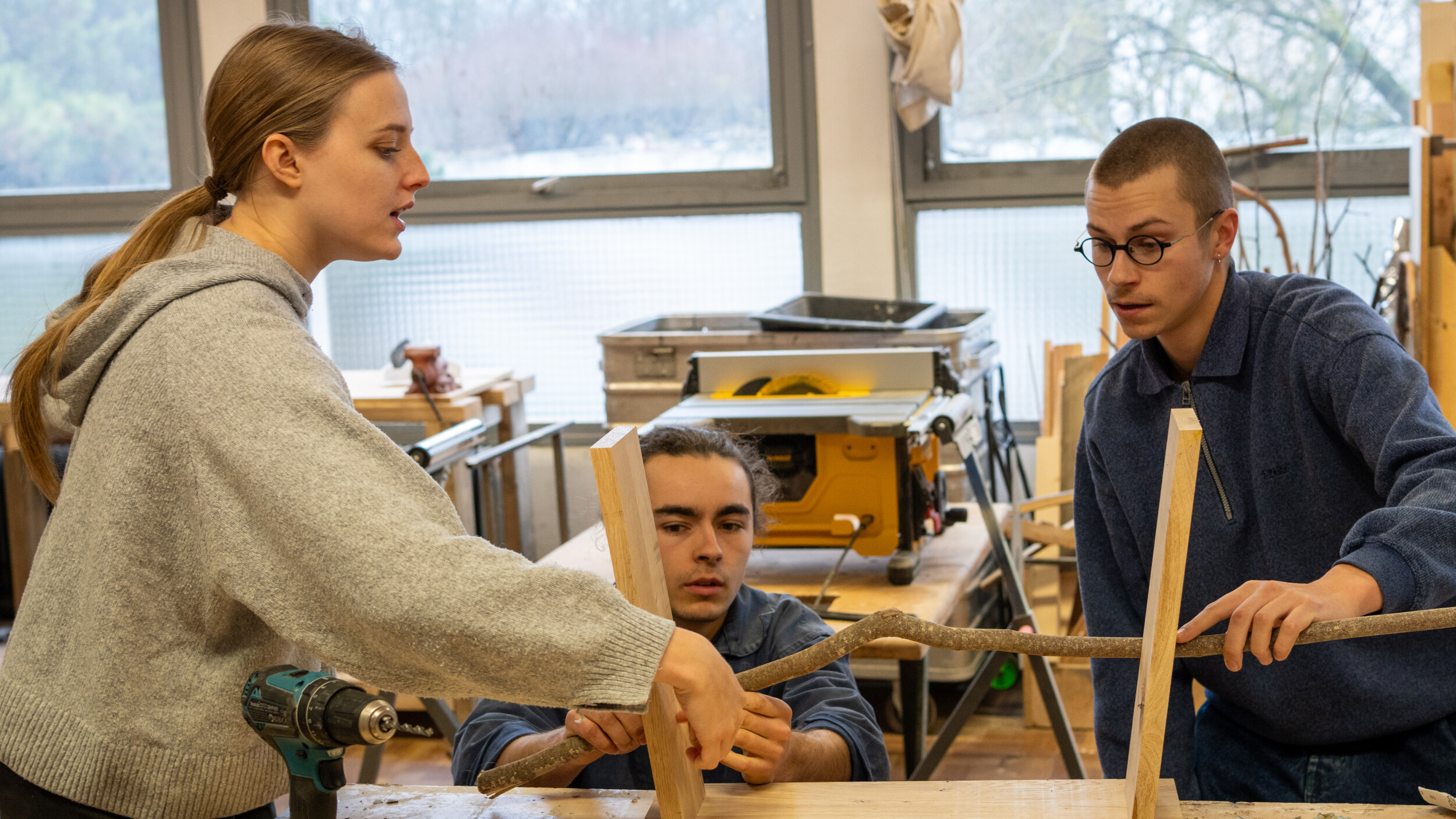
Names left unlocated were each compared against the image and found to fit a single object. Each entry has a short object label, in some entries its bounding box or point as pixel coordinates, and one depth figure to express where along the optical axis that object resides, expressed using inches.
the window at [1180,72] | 140.1
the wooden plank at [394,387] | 135.3
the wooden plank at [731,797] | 45.1
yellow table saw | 91.0
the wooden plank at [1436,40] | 104.9
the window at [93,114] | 172.6
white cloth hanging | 135.4
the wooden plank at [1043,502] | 115.6
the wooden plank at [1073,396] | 126.9
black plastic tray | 123.0
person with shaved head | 53.4
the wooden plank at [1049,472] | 131.1
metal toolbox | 122.0
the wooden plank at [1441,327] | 89.9
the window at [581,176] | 158.7
